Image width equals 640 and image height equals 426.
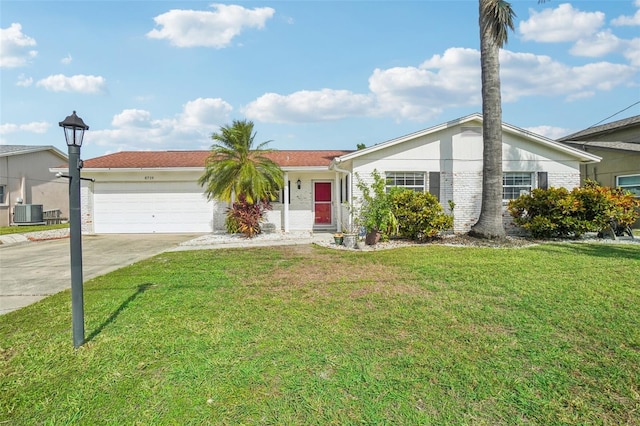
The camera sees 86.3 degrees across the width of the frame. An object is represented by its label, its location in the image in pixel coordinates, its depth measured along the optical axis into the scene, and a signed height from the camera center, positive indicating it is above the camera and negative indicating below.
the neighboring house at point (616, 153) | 14.37 +2.22
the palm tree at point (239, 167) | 10.97 +1.38
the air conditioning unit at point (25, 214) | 17.25 -0.15
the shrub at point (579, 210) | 10.27 -0.16
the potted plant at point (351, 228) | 10.03 -0.72
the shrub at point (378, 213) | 10.27 -0.17
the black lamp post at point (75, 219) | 3.40 -0.08
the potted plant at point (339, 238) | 10.30 -0.92
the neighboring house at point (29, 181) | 17.66 +1.70
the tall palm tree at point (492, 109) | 10.16 +2.94
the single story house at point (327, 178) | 11.98 +1.15
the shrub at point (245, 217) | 12.07 -0.29
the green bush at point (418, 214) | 10.39 -0.23
